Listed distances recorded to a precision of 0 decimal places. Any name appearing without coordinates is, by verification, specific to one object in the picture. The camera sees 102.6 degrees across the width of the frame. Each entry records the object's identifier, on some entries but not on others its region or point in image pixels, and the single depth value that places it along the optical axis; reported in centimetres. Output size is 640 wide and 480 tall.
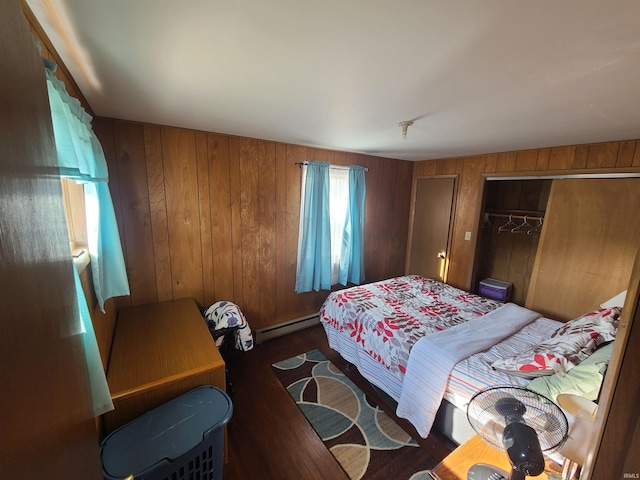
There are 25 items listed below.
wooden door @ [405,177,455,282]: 343
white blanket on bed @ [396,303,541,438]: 164
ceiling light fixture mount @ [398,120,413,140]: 183
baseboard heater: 288
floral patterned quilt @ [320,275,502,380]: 196
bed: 153
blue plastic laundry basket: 106
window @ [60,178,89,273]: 131
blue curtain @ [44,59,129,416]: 87
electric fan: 80
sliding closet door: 227
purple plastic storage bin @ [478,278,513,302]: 329
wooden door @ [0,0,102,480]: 35
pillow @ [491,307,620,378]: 142
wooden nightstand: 103
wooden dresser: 130
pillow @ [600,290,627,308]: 189
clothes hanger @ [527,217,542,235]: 321
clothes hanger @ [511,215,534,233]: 334
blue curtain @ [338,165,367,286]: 317
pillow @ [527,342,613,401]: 123
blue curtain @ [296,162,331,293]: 288
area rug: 157
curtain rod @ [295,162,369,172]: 302
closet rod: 314
